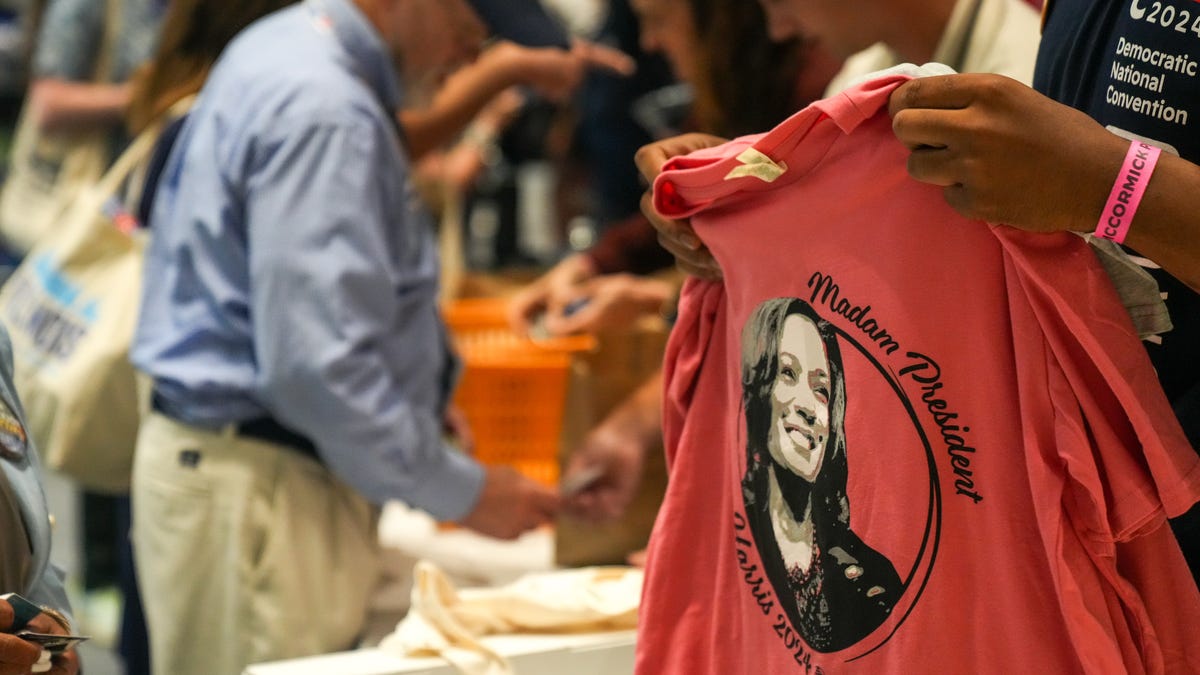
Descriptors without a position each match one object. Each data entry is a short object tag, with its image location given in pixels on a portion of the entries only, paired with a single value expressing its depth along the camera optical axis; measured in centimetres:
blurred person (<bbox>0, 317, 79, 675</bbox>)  124
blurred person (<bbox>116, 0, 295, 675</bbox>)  242
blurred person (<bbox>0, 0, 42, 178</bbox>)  453
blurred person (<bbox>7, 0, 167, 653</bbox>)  342
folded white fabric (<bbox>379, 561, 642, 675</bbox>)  173
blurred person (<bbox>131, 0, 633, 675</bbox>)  194
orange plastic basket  289
